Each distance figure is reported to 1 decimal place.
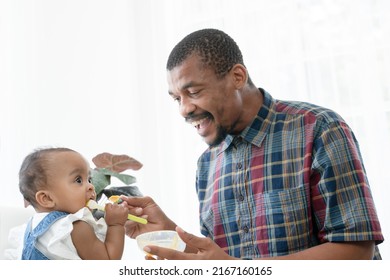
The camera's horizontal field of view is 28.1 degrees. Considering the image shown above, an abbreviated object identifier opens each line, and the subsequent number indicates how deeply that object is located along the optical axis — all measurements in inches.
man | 51.7
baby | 51.9
